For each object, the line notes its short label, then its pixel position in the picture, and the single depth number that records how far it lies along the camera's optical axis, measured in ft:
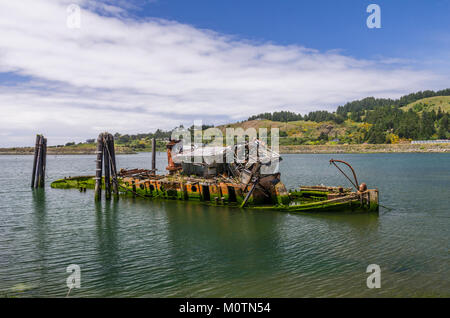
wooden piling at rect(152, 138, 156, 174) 167.02
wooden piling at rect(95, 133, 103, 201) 114.93
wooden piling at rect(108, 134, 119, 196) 120.16
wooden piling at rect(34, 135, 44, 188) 157.69
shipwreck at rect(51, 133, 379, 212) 97.14
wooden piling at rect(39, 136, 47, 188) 159.94
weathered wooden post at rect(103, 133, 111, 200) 119.14
